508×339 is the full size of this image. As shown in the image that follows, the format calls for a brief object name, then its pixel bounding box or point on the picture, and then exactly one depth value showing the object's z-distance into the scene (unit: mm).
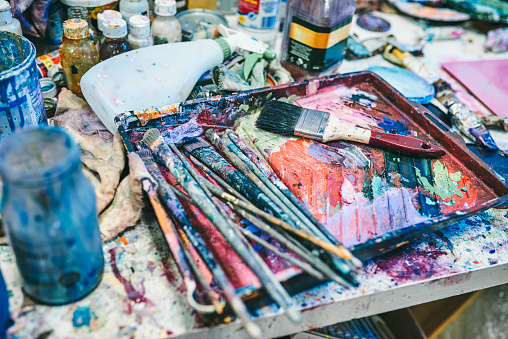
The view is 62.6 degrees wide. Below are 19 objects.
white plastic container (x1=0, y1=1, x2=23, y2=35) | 905
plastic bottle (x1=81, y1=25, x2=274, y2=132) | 912
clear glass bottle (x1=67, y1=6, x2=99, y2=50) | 1120
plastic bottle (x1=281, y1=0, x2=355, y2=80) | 1159
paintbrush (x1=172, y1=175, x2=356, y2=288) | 624
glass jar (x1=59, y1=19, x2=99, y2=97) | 972
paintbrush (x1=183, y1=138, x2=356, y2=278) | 641
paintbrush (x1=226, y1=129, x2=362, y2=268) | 618
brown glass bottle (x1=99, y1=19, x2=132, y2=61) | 988
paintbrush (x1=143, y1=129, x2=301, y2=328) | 560
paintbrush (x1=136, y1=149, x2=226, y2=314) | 591
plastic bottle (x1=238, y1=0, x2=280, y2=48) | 1295
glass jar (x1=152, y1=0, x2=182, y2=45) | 1198
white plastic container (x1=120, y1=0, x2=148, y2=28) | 1137
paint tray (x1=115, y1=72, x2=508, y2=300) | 759
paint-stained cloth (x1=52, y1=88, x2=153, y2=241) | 726
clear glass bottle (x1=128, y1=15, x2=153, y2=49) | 1044
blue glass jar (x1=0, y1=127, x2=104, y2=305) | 488
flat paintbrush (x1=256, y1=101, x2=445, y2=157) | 919
